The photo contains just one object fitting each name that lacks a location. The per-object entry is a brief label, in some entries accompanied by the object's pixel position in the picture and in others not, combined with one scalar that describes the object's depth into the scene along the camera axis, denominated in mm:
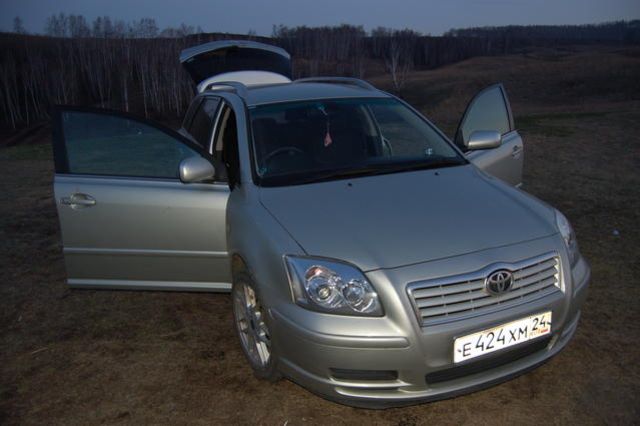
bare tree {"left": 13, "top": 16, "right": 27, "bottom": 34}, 107312
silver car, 2518
